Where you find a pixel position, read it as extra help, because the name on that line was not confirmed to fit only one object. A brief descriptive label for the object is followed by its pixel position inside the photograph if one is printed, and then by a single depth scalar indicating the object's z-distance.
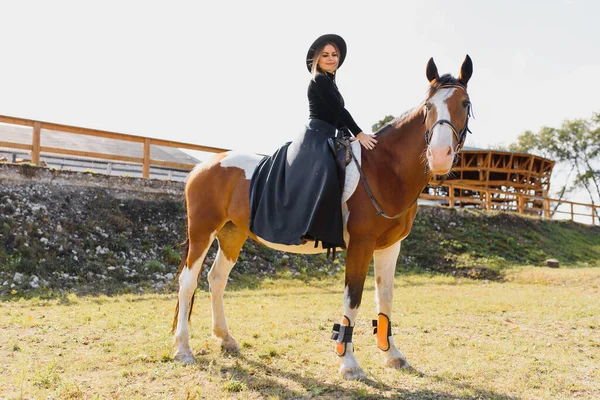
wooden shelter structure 33.12
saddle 4.14
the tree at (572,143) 43.66
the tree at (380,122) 33.63
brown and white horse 3.71
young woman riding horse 3.96
